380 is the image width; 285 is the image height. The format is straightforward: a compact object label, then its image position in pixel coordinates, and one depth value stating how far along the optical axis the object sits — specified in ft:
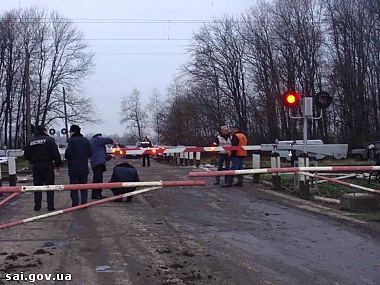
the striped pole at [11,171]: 49.52
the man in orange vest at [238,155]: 49.01
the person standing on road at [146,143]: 106.81
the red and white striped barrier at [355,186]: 33.15
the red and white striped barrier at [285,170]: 28.35
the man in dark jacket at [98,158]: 40.63
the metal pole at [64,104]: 195.18
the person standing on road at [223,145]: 51.78
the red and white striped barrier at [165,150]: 49.51
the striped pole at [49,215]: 22.93
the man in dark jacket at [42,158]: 34.83
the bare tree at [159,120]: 251.60
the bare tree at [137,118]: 333.01
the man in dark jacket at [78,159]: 35.99
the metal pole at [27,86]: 120.36
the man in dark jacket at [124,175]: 40.22
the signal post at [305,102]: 44.52
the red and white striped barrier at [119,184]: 22.76
